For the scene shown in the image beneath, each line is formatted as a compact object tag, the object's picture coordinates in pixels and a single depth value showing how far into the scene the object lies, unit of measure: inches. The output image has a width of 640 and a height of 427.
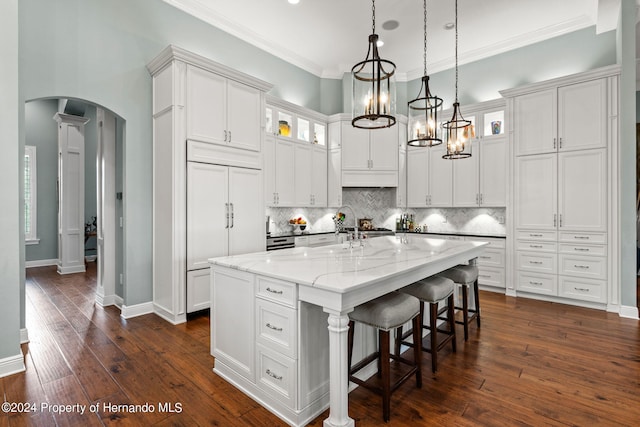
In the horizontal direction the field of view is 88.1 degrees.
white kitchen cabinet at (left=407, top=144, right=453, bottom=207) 221.9
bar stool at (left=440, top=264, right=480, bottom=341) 123.8
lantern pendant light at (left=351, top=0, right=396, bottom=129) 91.4
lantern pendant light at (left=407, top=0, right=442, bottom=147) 118.6
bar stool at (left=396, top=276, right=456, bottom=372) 99.6
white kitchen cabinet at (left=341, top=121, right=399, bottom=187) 232.1
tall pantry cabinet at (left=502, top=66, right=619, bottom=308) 161.0
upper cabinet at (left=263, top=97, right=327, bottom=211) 202.1
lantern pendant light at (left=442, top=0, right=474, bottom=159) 133.0
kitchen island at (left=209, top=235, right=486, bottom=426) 70.4
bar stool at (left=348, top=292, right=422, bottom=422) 77.7
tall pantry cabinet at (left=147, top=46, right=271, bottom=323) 142.9
